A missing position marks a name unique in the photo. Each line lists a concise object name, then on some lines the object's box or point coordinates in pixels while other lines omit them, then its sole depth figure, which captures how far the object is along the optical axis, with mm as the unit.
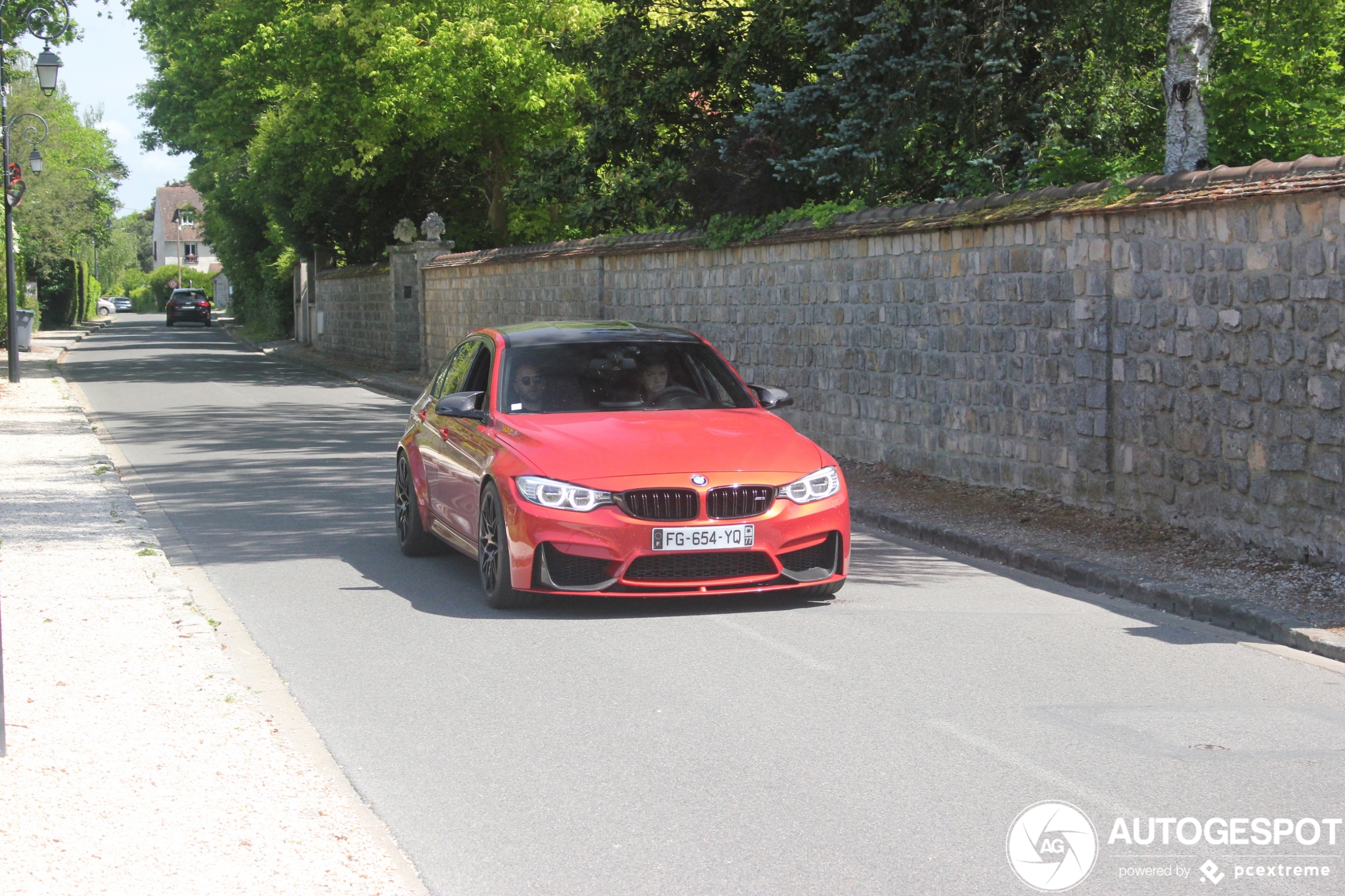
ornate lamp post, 28047
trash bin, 39281
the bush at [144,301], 135250
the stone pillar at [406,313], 35000
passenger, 9227
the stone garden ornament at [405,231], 34969
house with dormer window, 166000
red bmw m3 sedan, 8094
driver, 9508
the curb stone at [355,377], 28166
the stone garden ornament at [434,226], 32844
